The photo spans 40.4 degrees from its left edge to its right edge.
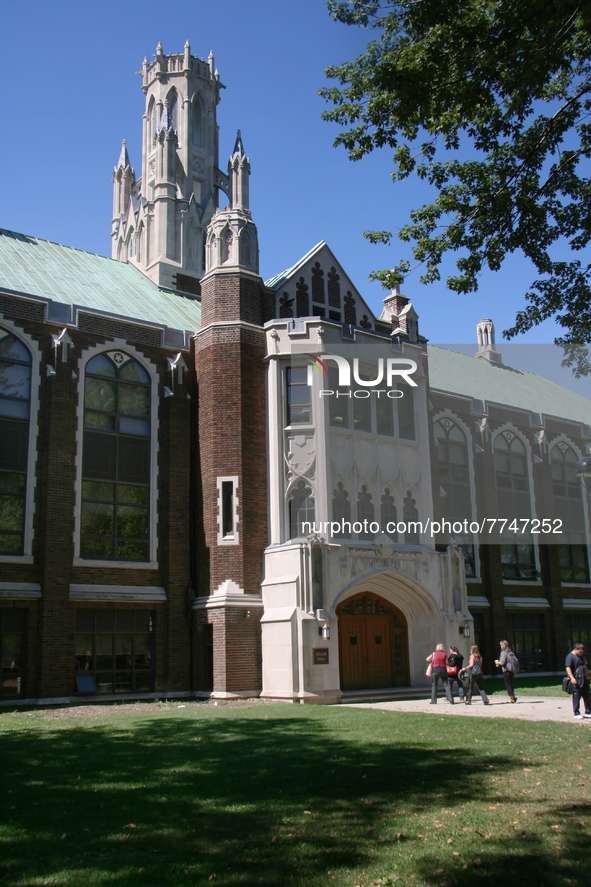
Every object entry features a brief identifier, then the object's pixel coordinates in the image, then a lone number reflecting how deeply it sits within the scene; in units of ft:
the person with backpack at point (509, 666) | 64.80
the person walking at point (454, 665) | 66.28
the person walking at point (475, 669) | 65.16
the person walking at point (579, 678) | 51.39
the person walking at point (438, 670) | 65.57
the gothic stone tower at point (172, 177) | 127.34
